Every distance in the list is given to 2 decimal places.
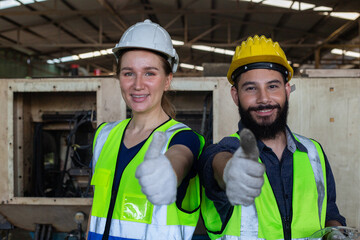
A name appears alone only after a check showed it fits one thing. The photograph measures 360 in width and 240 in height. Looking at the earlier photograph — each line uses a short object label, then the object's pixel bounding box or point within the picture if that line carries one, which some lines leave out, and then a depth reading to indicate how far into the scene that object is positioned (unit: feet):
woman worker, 3.44
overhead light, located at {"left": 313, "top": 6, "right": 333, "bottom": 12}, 17.99
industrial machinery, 6.84
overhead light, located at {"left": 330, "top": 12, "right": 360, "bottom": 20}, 18.00
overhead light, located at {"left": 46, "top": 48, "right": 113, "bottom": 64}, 34.27
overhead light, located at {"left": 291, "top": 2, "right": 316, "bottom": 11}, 18.04
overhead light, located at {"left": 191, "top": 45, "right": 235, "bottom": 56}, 31.77
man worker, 3.52
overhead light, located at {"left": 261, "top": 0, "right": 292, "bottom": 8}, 18.32
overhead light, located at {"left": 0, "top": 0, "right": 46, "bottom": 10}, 18.72
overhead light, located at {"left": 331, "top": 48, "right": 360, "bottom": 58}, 25.86
